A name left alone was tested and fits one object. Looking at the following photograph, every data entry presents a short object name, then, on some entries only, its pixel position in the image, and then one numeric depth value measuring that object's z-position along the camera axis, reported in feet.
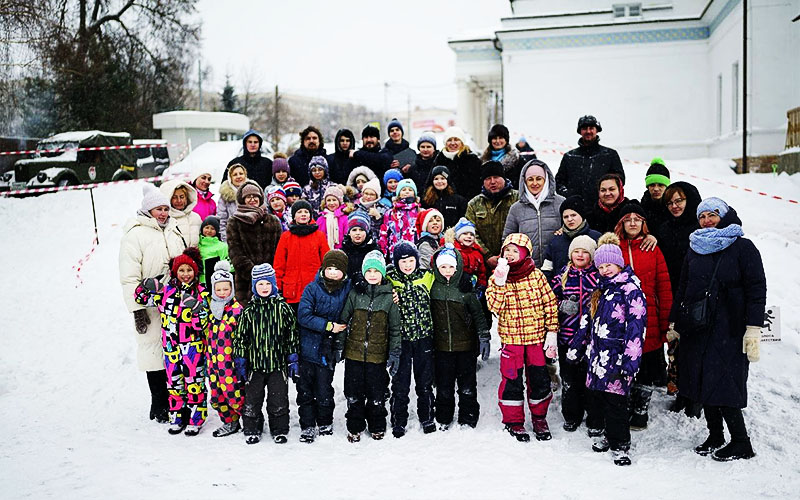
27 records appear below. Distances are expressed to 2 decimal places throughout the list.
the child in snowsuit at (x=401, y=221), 19.80
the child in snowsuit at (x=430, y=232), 18.33
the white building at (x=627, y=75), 64.18
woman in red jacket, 15.65
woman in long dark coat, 13.82
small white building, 75.87
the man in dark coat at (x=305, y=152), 24.03
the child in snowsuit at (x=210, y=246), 19.44
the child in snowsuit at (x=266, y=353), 15.84
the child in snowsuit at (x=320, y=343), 15.90
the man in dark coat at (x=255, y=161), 23.59
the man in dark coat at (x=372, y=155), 24.43
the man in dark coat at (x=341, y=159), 24.70
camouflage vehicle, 50.75
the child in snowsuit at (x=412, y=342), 16.16
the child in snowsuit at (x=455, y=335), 16.29
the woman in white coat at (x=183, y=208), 19.07
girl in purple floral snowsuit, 14.24
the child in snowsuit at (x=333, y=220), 19.97
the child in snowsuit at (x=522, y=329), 15.64
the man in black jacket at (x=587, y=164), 19.44
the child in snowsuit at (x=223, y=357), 16.31
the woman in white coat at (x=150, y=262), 17.19
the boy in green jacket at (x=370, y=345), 15.88
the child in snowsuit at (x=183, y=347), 16.61
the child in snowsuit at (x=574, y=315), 15.55
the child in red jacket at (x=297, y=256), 17.97
